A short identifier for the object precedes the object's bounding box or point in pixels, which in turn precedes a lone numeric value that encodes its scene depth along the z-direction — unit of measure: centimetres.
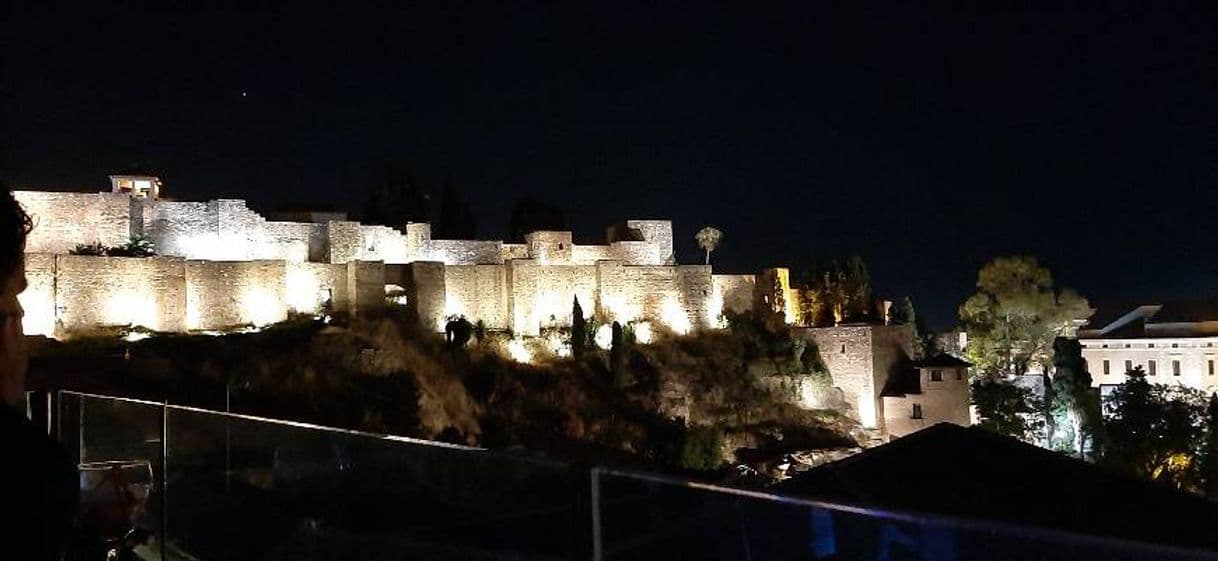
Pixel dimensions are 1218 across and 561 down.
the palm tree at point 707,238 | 5659
